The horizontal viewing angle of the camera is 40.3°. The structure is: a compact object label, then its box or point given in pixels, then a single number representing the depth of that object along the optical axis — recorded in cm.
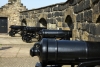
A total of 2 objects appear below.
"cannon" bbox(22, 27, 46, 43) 745
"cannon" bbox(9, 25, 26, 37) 984
